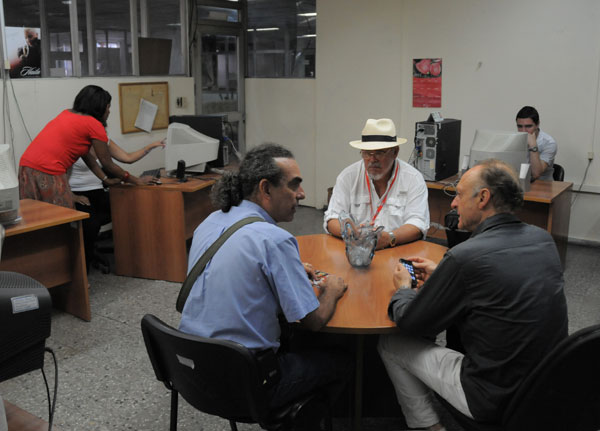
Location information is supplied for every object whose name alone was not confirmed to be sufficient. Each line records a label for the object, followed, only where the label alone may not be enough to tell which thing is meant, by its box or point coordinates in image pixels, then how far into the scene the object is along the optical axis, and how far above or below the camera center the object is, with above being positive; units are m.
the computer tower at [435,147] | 4.11 -0.31
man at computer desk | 4.28 -0.29
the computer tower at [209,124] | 4.45 -0.17
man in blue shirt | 1.66 -0.51
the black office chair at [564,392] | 1.45 -0.75
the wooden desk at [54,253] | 3.20 -0.87
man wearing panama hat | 2.89 -0.44
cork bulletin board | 5.02 +0.01
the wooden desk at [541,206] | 3.82 -0.70
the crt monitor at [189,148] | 4.24 -0.34
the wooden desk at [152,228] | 4.06 -0.90
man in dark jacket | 1.64 -0.57
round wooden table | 1.86 -0.67
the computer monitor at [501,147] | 3.83 -0.28
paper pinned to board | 5.17 -0.13
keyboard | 4.52 -0.57
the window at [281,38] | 6.20 +0.70
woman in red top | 3.78 -0.32
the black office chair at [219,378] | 1.54 -0.78
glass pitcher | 2.32 -0.56
